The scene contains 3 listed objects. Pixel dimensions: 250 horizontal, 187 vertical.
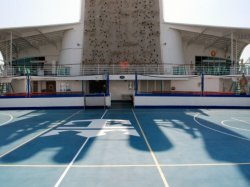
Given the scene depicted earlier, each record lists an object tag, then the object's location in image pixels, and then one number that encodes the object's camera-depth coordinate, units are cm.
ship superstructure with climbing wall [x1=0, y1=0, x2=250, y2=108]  2905
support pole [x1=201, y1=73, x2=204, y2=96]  2209
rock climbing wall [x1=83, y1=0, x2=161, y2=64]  2947
